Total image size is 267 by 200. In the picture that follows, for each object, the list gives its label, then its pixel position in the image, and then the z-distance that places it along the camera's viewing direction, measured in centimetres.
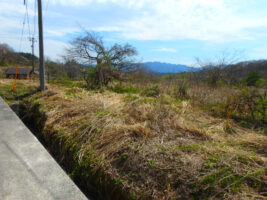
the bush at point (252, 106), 347
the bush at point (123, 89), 725
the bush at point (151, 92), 599
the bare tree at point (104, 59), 832
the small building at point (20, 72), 2596
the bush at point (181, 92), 568
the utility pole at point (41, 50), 736
